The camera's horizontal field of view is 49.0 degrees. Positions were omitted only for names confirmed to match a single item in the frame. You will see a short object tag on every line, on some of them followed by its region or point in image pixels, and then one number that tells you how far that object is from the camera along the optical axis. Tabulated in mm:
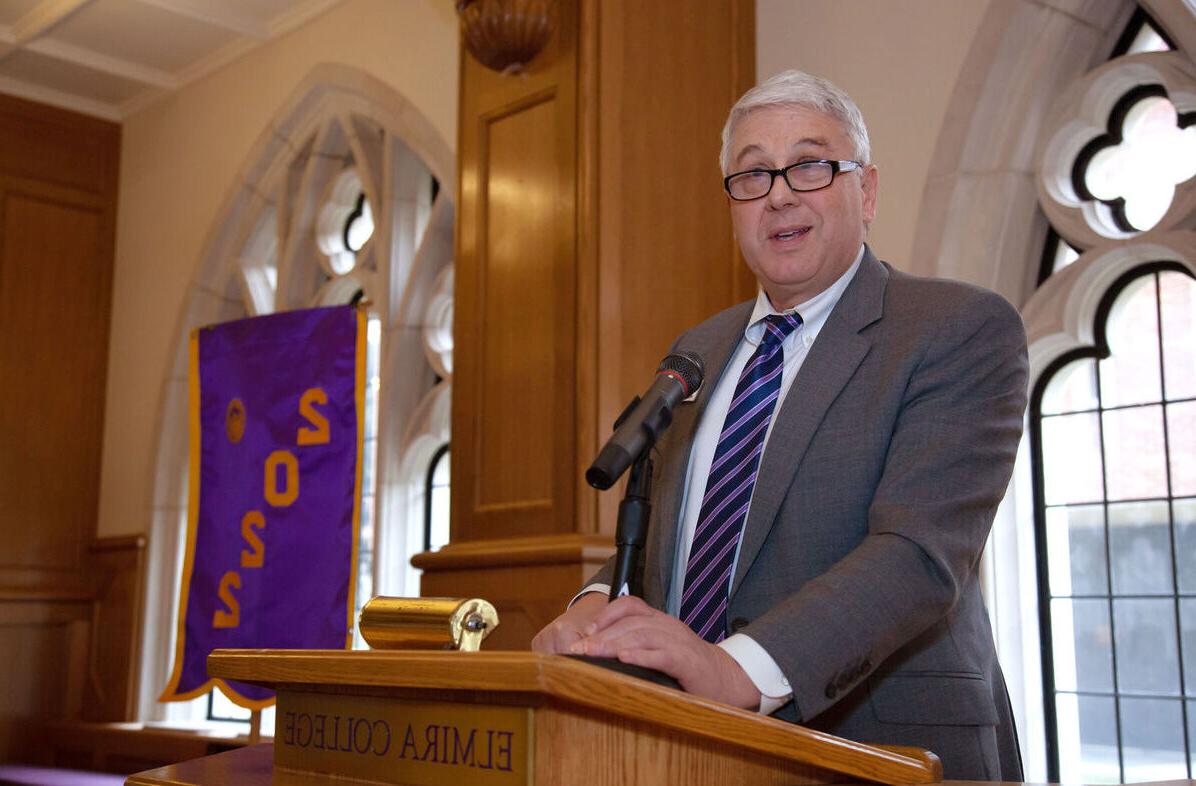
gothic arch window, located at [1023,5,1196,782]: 3119
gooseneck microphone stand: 1498
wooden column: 3543
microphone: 1355
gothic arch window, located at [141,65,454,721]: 5410
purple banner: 4797
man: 1397
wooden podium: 1062
